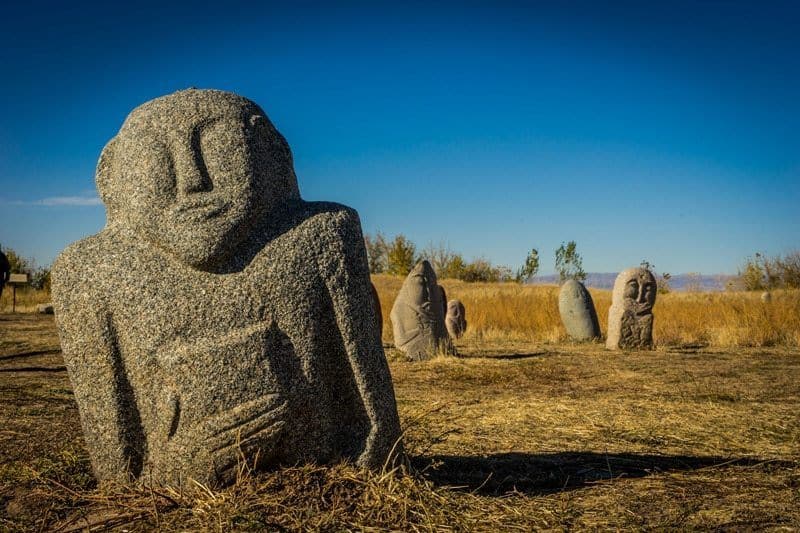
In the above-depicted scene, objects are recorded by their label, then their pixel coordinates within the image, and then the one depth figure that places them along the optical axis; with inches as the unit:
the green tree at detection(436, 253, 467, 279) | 1368.1
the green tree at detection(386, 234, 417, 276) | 1300.4
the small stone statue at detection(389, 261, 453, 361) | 430.3
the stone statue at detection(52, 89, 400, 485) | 126.5
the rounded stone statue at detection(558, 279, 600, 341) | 544.4
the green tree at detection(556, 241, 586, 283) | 1272.1
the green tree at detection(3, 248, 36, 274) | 1094.4
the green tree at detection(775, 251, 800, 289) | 932.6
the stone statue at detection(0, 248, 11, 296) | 518.3
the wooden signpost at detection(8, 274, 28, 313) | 767.1
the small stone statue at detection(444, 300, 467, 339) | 612.4
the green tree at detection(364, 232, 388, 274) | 1405.0
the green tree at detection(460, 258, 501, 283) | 1378.0
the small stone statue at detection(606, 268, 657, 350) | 472.4
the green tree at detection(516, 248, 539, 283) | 1346.0
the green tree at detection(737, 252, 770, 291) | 1010.4
